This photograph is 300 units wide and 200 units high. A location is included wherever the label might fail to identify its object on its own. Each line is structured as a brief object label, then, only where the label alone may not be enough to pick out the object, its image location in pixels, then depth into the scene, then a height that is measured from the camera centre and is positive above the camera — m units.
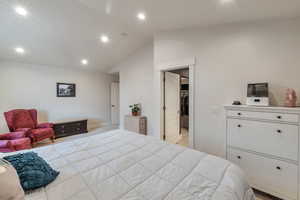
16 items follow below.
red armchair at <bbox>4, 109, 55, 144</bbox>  3.50 -0.67
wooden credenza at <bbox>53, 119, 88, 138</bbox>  4.55 -0.96
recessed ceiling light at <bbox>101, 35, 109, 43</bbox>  3.66 +1.58
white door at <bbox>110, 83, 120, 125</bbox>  6.59 -0.20
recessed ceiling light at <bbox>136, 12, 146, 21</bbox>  2.55 +1.50
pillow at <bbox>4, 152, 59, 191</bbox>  0.99 -0.54
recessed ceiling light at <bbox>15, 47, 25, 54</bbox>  3.63 +1.27
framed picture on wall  4.96 +0.33
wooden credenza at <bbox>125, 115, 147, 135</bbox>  4.17 -0.74
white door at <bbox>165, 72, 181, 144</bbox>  3.65 -0.23
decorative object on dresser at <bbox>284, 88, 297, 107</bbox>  1.86 -0.01
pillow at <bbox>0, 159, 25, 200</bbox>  0.70 -0.44
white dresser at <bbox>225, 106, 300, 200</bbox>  1.71 -0.63
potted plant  4.46 -0.35
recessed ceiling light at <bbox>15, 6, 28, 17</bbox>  2.54 +1.59
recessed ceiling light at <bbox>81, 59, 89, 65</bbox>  4.89 +1.30
